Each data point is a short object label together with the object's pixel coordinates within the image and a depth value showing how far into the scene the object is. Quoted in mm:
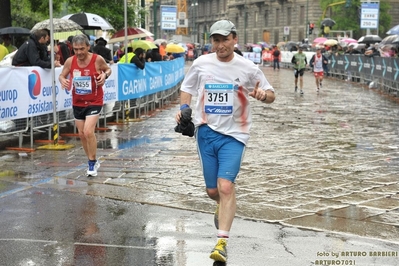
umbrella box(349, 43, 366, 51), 41750
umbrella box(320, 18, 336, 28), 61500
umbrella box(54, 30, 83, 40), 21208
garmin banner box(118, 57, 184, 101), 16500
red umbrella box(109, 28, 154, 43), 23672
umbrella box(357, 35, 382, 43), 43281
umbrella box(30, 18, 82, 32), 16469
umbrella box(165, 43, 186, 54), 34781
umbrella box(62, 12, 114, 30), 19312
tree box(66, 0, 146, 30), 25859
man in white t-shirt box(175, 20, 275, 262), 6172
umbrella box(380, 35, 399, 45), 31002
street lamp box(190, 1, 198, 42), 120138
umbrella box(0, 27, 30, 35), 18266
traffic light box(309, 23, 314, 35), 67000
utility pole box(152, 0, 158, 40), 37469
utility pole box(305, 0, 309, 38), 79431
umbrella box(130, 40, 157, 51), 22386
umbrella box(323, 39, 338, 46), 51025
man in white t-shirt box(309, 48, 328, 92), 29094
